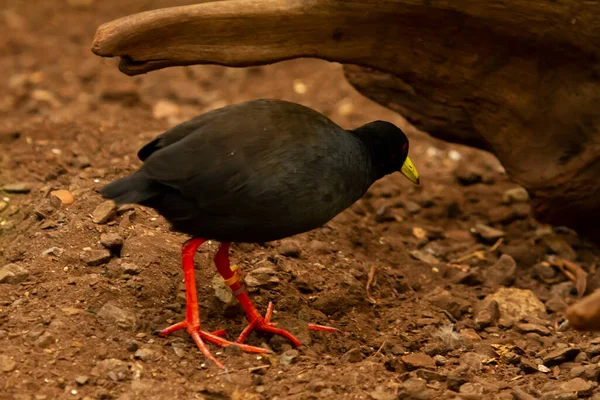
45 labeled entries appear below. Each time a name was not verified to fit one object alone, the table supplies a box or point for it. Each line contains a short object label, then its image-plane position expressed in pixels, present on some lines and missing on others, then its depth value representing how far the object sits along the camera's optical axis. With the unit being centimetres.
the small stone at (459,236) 1196
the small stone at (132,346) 763
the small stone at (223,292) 873
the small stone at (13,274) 850
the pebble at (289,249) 980
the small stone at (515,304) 986
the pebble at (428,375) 780
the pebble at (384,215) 1206
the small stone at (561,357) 852
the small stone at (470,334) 909
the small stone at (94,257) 879
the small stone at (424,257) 1116
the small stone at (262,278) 923
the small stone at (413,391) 729
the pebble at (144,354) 755
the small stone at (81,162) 1110
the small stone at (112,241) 898
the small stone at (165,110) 1470
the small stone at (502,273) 1073
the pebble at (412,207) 1241
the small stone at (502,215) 1227
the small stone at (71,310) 796
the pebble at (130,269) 866
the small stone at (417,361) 809
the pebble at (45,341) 751
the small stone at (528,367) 837
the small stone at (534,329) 939
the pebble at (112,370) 723
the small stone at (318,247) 1010
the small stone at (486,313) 951
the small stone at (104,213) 944
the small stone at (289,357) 786
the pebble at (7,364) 713
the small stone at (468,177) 1315
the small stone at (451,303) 970
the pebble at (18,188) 1051
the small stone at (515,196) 1259
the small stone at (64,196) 987
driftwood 877
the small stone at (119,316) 792
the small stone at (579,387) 759
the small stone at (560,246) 1142
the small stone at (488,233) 1181
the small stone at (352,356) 810
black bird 768
